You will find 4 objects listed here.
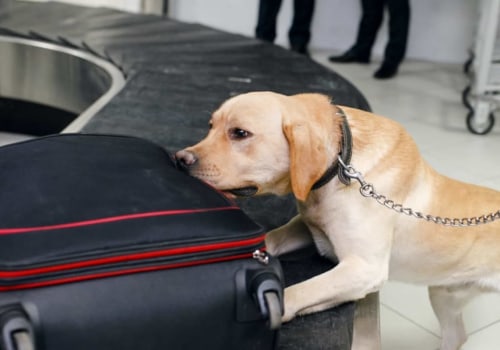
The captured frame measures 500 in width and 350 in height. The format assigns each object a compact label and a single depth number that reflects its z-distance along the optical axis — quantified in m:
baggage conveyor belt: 1.97
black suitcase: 1.46
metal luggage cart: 4.15
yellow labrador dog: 1.80
